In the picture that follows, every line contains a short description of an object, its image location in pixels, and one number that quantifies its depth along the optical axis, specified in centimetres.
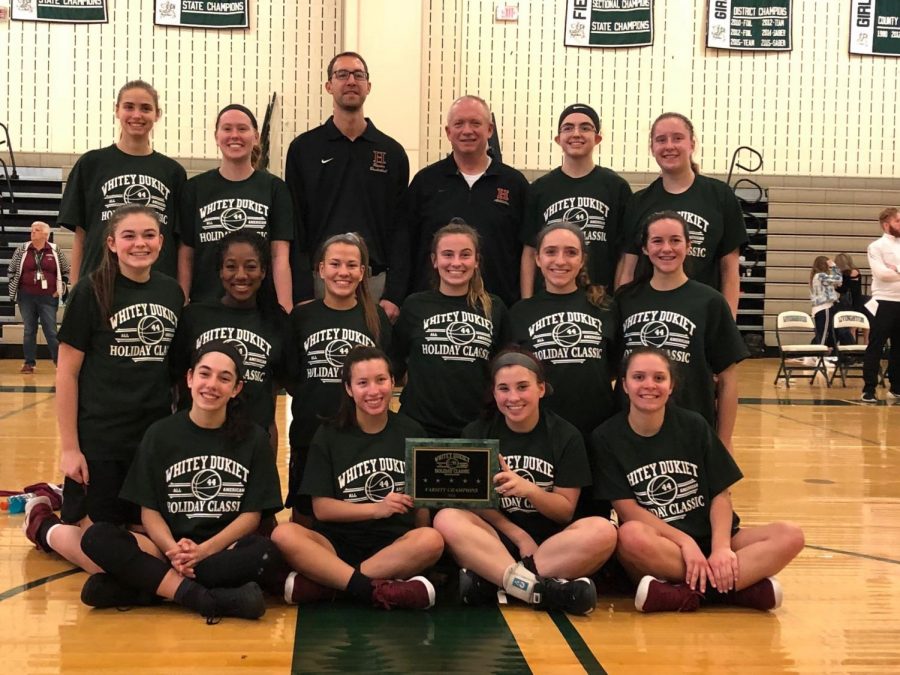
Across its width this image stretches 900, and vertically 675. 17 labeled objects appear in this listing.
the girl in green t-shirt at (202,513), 318
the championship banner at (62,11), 1261
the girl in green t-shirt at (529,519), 325
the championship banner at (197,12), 1271
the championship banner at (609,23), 1341
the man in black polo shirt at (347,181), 435
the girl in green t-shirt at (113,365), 353
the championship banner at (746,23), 1364
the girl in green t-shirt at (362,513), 326
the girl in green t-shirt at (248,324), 367
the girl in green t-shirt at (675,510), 328
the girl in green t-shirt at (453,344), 377
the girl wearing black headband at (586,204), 415
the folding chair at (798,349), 1080
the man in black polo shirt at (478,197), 423
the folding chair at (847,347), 1105
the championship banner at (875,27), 1377
